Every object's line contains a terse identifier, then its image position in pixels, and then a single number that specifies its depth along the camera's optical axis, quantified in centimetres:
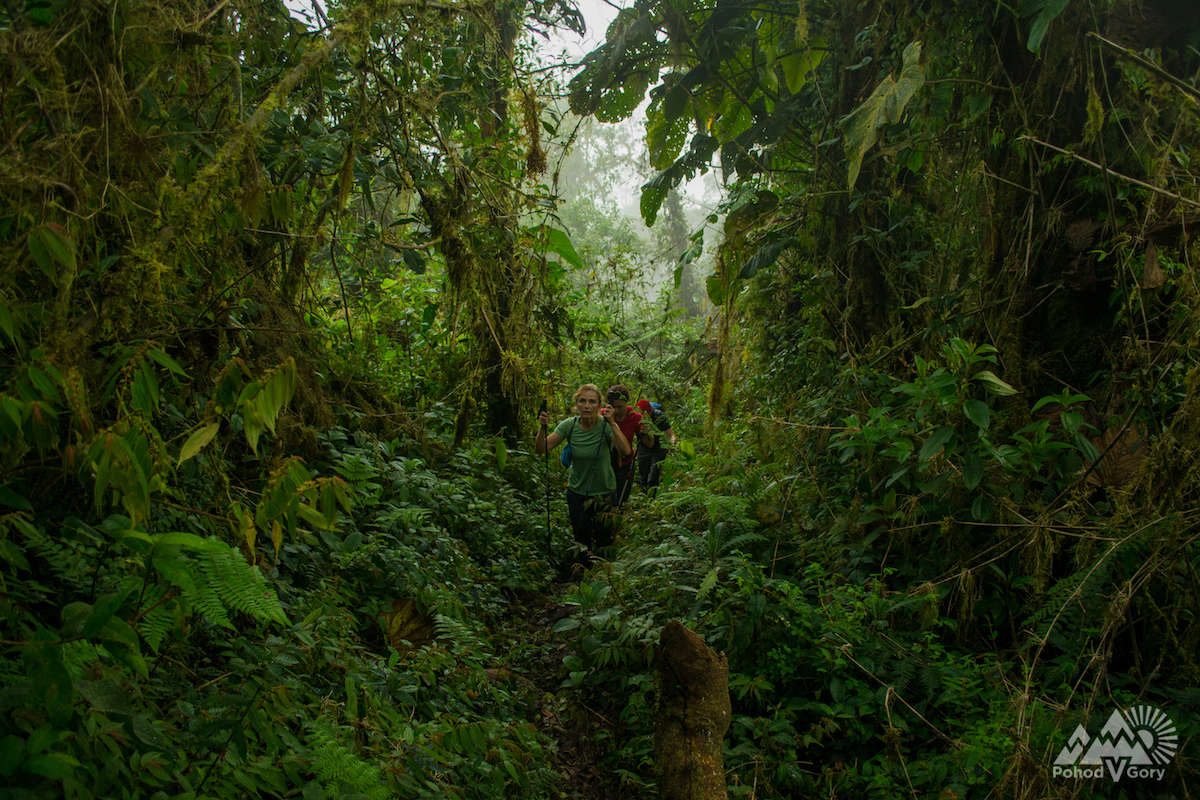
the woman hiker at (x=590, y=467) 668
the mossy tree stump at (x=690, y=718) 256
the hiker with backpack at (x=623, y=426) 723
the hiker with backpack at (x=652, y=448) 784
